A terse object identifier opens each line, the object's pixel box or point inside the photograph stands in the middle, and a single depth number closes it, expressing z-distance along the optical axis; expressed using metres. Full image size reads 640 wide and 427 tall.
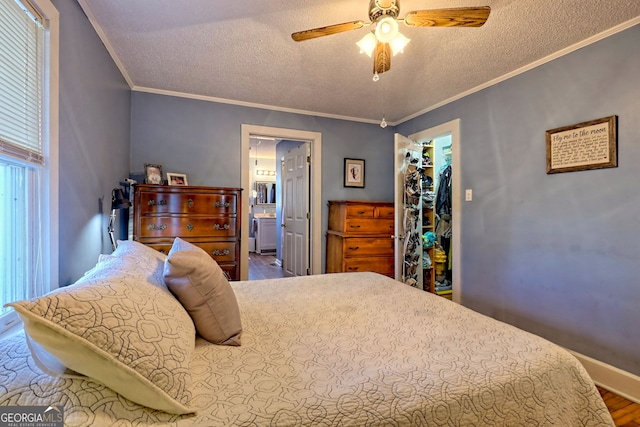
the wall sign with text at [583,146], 2.03
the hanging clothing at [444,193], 4.02
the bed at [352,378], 0.69
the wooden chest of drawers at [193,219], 2.60
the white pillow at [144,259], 1.13
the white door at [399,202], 3.17
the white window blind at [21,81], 1.14
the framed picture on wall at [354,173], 3.99
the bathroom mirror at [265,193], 8.01
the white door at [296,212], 3.97
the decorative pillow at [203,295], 1.05
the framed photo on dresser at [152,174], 2.97
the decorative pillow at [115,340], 0.63
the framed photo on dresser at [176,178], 3.09
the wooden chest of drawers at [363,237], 3.46
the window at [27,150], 1.16
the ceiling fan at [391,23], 1.45
